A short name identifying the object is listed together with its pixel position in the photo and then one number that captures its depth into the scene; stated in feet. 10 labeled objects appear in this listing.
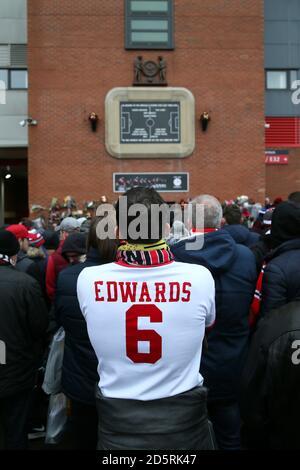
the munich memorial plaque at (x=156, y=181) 52.75
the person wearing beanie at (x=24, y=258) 14.35
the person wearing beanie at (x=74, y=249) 12.22
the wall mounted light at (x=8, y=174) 74.02
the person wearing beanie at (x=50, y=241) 18.75
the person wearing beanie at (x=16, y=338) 10.54
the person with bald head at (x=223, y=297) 9.75
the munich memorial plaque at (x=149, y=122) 51.75
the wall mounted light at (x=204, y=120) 52.03
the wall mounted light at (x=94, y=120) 51.19
